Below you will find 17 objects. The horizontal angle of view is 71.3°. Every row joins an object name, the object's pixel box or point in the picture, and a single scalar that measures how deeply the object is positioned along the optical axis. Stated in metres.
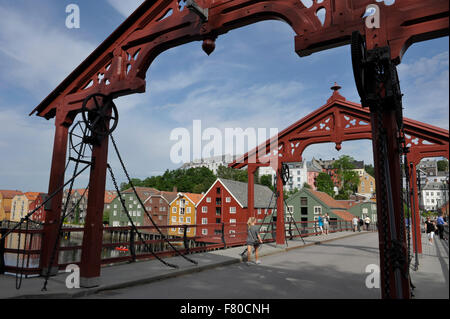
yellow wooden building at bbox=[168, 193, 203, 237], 59.40
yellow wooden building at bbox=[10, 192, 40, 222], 94.19
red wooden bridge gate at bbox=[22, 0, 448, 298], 3.64
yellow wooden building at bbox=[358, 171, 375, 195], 109.12
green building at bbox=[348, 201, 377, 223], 52.47
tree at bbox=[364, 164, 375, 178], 153.18
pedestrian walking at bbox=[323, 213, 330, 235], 21.07
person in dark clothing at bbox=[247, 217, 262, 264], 9.35
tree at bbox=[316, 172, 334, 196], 73.81
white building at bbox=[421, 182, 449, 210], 66.07
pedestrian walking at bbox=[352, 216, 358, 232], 26.80
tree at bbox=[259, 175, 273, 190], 107.02
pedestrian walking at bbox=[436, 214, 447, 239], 14.86
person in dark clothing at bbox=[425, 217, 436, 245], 14.75
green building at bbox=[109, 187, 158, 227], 70.31
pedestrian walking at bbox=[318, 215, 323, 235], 20.53
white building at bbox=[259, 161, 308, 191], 112.12
